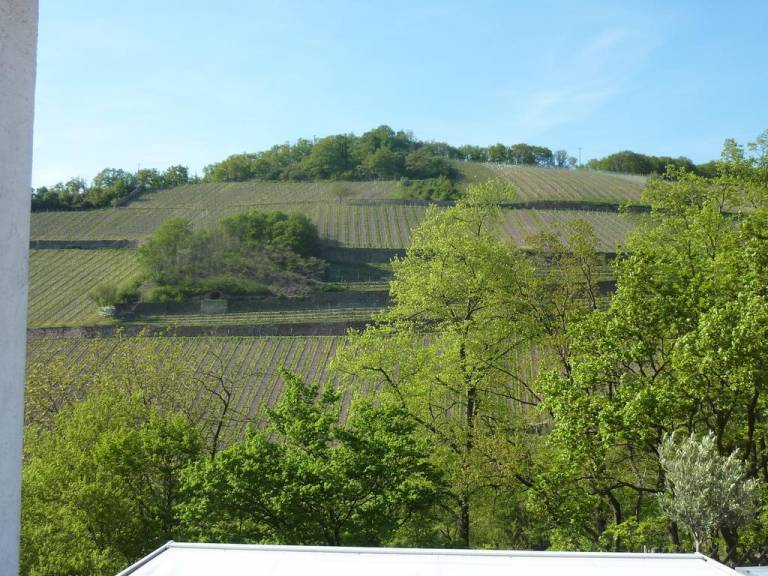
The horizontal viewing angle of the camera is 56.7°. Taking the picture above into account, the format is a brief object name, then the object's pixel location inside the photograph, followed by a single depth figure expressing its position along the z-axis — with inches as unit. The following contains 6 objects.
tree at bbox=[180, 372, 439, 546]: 542.6
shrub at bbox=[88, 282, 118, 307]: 1716.3
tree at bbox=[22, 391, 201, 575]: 530.6
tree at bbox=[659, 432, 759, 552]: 404.5
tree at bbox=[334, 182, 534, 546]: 682.2
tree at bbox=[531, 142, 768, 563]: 441.1
